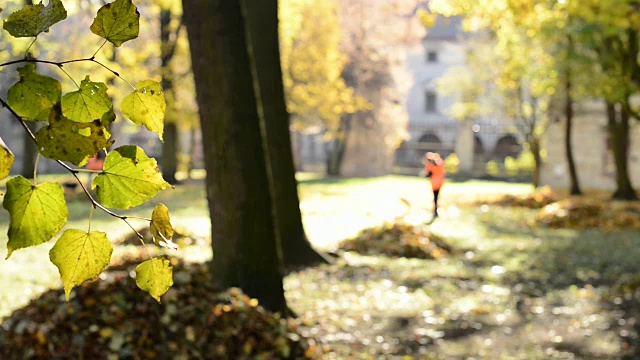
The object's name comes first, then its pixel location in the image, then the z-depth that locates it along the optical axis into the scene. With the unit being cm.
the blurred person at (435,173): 2380
